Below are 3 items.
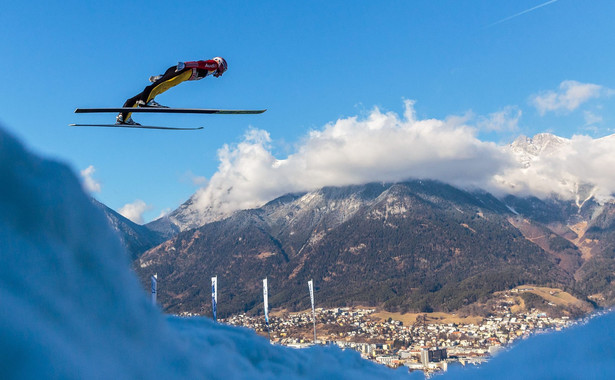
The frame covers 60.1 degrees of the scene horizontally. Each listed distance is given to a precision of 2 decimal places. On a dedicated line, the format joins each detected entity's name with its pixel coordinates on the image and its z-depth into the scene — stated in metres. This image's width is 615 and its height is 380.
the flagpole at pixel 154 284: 46.25
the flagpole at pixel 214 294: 56.25
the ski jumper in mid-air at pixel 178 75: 14.00
